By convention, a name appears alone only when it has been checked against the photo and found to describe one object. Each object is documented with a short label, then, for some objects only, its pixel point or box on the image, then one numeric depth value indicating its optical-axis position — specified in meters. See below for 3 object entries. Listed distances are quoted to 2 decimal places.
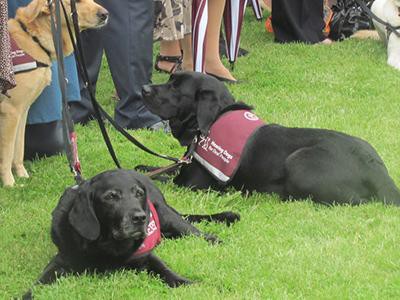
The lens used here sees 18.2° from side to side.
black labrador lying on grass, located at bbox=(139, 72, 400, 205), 7.09
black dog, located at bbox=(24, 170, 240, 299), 5.45
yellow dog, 7.98
